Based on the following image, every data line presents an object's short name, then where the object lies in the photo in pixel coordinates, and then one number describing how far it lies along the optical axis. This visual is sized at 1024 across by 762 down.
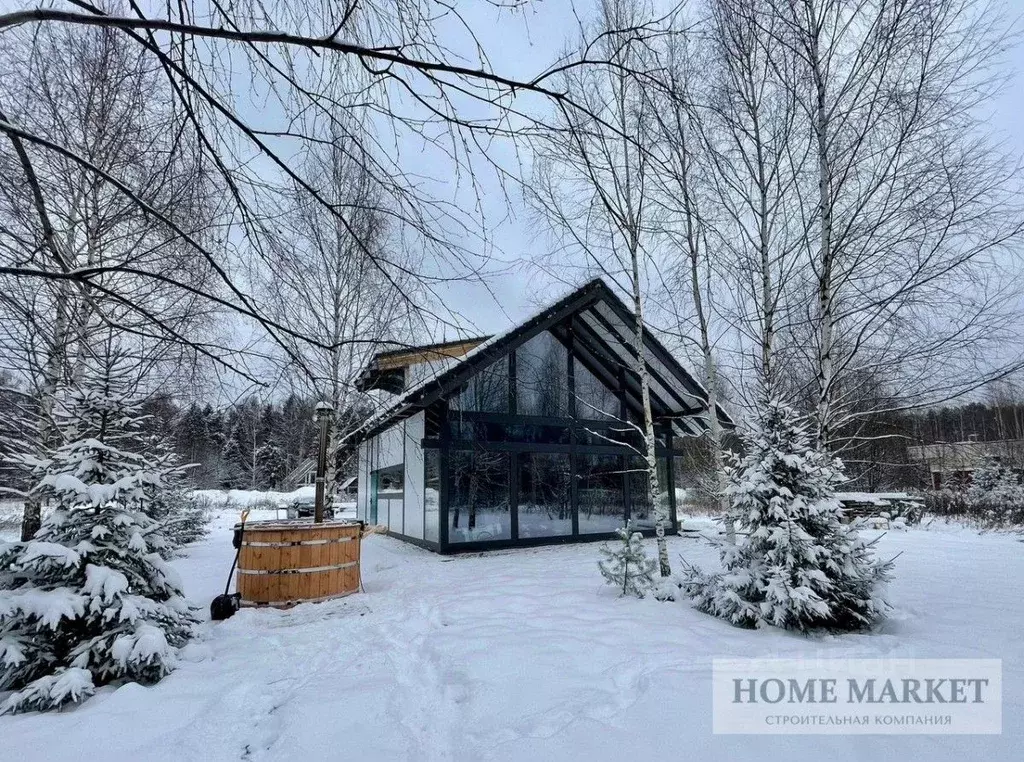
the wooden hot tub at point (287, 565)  6.23
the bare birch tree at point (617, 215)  7.05
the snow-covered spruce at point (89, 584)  3.41
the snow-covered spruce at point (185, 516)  11.55
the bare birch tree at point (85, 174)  2.69
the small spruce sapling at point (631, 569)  5.92
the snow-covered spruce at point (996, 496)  13.70
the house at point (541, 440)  10.30
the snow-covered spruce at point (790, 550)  4.50
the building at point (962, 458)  18.28
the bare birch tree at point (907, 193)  5.19
